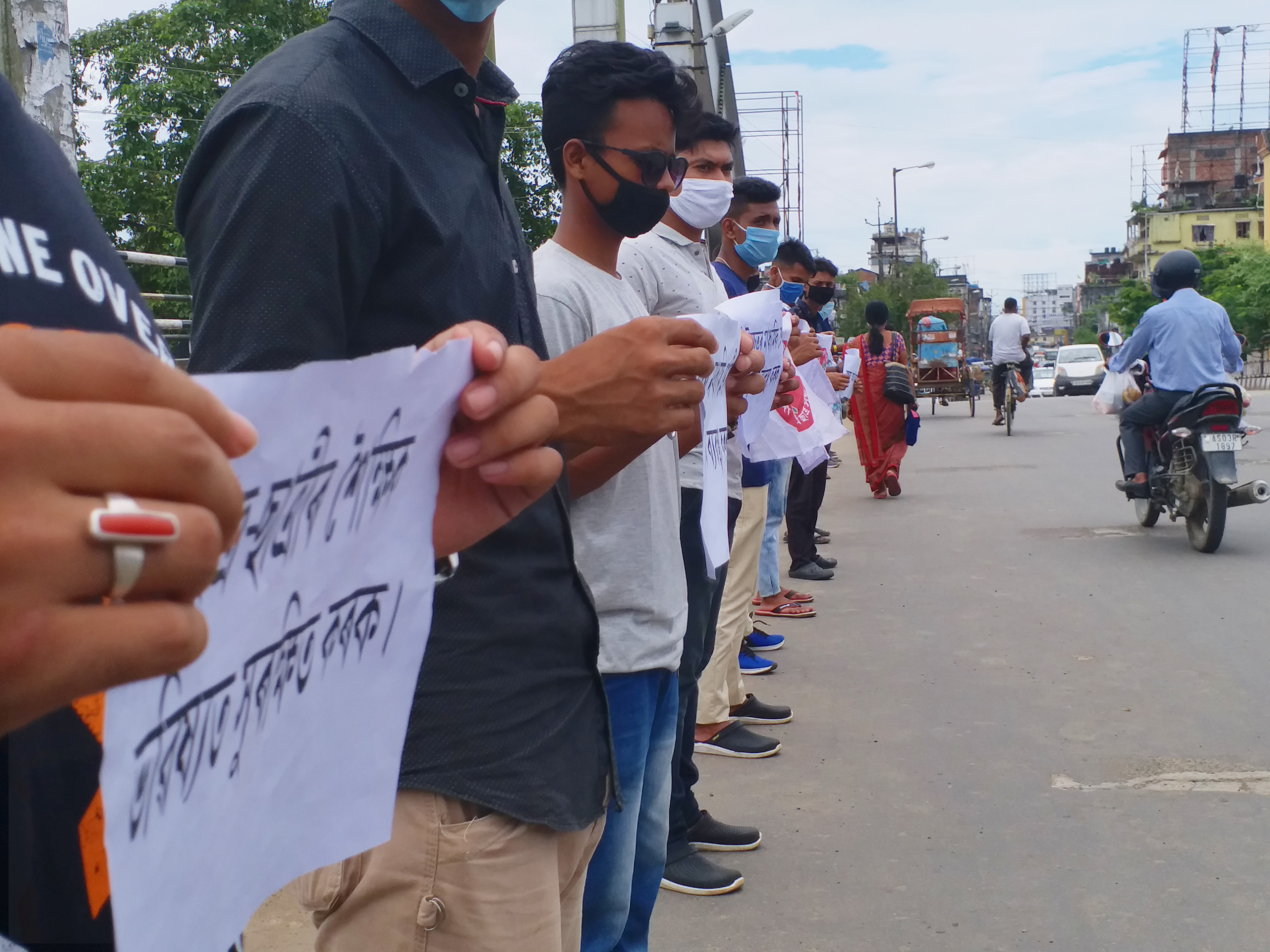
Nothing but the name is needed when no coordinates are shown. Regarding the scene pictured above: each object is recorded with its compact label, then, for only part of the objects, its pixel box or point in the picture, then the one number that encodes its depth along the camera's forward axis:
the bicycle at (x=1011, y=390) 17.20
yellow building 84.06
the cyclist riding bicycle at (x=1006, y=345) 17.52
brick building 90.31
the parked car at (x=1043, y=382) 39.41
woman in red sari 10.35
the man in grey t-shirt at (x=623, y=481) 2.13
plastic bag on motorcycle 8.42
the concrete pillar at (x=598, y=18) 8.15
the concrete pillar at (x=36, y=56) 2.91
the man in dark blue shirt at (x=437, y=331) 1.26
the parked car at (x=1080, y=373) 33.09
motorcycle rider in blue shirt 7.95
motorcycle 7.65
